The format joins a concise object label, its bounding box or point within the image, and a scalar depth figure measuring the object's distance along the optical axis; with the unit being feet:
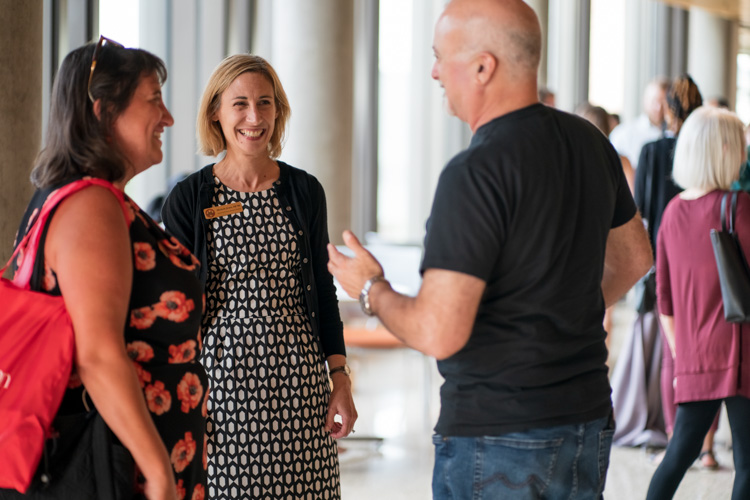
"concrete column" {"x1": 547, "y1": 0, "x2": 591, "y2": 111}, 43.60
